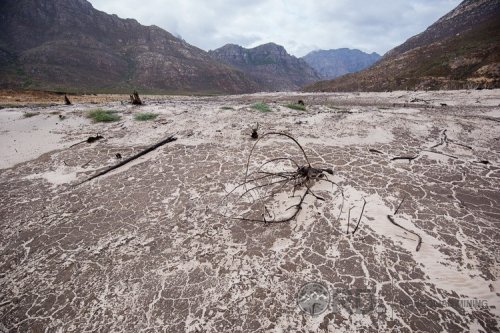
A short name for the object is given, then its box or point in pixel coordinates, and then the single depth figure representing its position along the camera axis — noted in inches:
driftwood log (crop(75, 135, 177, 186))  228.1
